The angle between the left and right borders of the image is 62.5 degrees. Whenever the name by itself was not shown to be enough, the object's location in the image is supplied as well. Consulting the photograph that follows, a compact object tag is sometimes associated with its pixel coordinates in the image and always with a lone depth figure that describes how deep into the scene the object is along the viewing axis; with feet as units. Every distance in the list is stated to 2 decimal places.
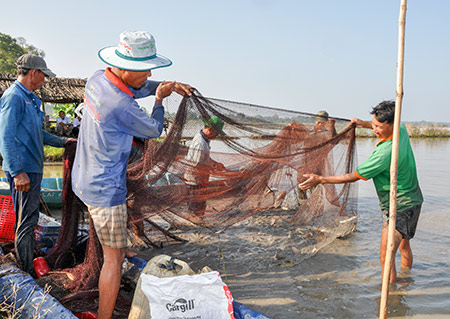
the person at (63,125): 47.96
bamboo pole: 7.95
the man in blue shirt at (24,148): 10.46
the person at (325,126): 14.48
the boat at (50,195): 21.84
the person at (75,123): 43.78
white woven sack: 7.90
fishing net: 11.68
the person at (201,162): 12.34
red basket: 13.47
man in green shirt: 11.28
